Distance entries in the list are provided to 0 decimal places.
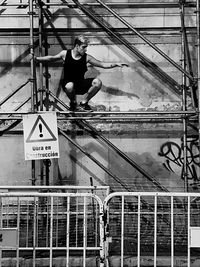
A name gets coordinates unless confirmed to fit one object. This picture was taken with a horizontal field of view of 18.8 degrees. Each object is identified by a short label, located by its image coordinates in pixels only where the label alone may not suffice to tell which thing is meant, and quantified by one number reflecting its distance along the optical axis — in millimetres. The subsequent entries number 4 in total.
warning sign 9523
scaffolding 10266
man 10352
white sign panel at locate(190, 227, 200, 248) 7172
